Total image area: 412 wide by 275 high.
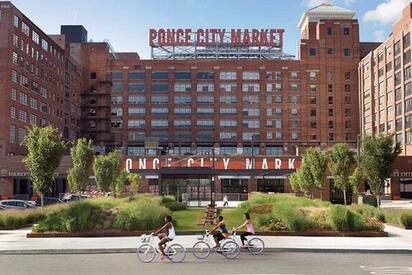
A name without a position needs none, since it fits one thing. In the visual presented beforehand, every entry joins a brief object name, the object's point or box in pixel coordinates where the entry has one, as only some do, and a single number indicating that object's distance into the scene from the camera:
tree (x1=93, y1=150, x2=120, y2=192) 52.06
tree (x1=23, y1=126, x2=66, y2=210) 33.34
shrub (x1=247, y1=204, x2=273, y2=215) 32.03
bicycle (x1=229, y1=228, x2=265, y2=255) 19.67
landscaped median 26.00
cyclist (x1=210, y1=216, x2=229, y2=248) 18.95
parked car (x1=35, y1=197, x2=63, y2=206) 49.90
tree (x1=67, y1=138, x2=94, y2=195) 48.70
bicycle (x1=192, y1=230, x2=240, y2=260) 18.62
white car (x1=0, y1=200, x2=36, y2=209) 41.00
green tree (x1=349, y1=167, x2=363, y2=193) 50.08
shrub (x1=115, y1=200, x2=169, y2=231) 26.44
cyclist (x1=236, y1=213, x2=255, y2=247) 19.76
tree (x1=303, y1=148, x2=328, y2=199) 49.91
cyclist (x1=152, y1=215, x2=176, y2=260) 17.83
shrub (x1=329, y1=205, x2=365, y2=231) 26.22
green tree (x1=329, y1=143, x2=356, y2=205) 46.88
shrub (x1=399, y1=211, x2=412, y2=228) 30.30
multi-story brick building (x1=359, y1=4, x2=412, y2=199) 95.19
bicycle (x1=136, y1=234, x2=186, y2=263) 17.84
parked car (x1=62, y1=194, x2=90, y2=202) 55.84
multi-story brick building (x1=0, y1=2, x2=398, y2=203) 128.88
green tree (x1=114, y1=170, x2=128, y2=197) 59.06
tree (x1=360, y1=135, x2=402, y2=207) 36.81
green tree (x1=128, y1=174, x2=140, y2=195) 70.38
